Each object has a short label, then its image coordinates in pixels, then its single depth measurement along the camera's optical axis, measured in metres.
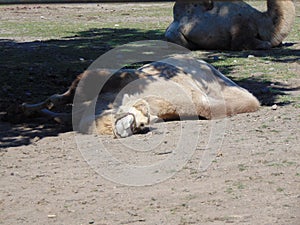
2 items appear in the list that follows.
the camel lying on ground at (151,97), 14.35
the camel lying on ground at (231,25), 25.47
